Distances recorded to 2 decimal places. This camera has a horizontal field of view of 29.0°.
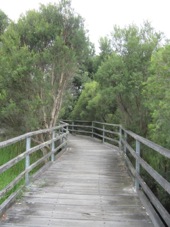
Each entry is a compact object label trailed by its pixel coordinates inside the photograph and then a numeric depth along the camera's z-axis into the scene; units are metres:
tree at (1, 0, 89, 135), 11.17
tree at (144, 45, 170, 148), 7.16
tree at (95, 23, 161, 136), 11.90
